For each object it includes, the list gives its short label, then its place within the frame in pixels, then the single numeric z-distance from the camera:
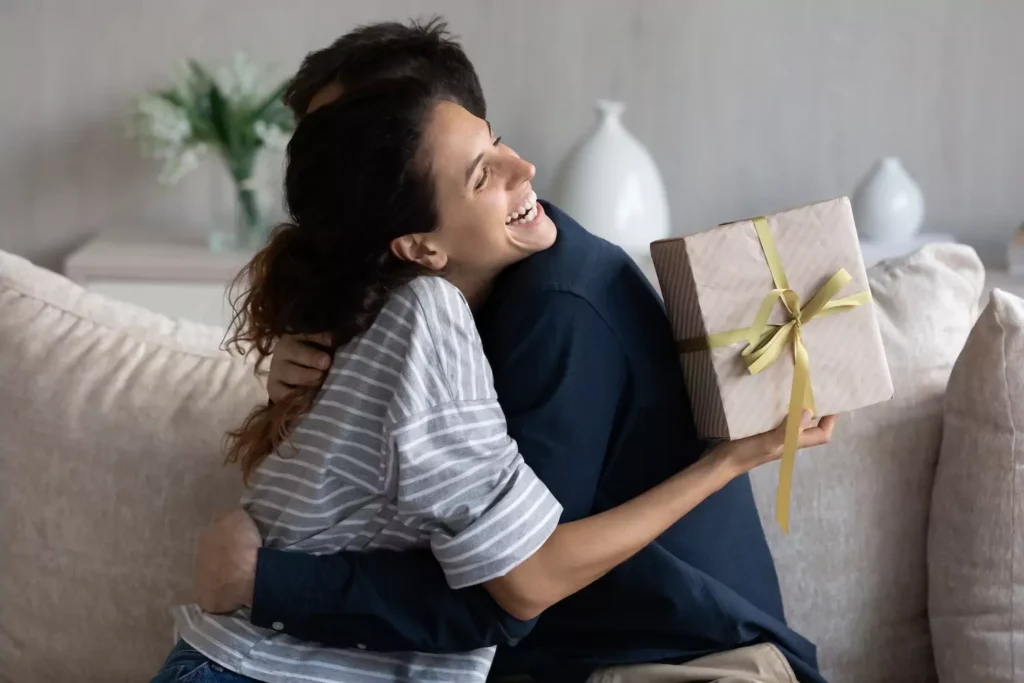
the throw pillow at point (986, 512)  2.32
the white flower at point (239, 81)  3.27
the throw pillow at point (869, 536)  2.45
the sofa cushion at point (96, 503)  2.48
